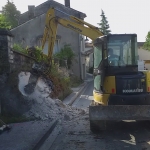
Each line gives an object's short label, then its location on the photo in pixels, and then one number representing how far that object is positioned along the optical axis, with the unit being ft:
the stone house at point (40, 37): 110.42
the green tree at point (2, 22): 72.09
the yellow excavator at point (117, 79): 29.79
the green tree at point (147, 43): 184.06
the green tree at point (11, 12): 228.43
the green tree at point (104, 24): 263.49
